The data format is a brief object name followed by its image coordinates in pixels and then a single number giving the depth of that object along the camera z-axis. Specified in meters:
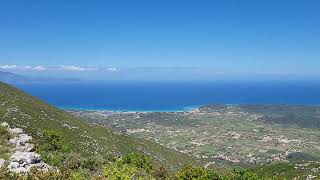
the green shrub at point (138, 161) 45.31
